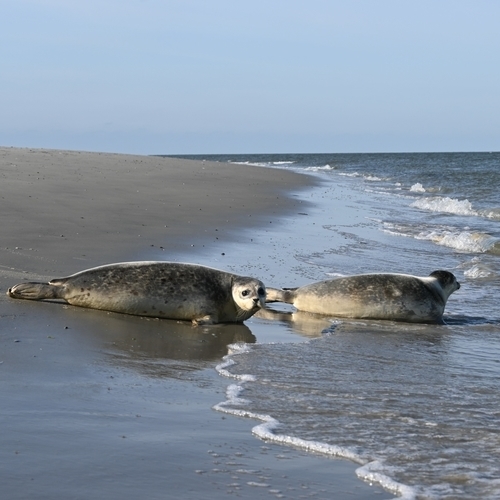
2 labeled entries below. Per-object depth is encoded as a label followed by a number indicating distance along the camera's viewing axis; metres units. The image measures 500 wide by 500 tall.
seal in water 11.92
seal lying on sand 10.71
